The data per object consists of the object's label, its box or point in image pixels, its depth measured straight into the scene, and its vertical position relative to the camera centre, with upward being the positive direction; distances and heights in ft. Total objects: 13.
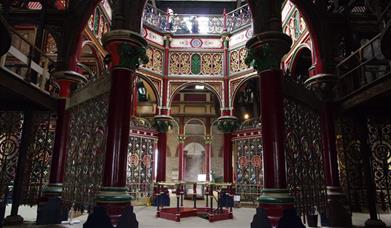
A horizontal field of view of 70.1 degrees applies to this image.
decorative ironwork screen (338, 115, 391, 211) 21.42 +1.78
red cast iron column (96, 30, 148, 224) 14.60 +3.14
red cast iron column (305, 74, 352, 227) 19.60 +1.41
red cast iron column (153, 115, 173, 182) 44.04 +4.74
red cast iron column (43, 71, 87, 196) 20.95 +2.67
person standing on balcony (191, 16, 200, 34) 49.32 +25.30
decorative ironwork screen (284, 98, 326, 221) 15.83 +0.82
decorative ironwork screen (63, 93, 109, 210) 16.53 +1.02
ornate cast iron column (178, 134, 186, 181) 51.80 +3.30
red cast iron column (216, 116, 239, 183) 44.57 +5.54
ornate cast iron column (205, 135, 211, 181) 54.39 +3.37
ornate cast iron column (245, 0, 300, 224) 14.23 +3.78
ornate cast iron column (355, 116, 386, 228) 19.52 +0.26
